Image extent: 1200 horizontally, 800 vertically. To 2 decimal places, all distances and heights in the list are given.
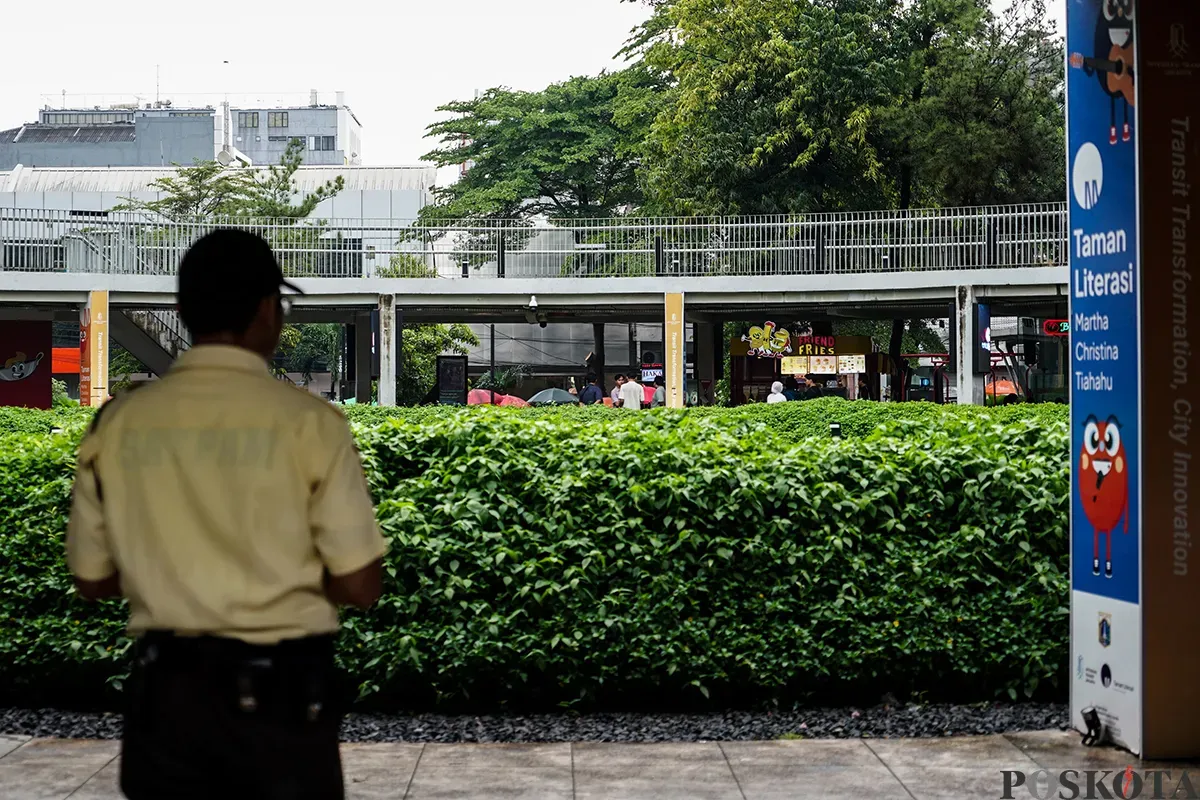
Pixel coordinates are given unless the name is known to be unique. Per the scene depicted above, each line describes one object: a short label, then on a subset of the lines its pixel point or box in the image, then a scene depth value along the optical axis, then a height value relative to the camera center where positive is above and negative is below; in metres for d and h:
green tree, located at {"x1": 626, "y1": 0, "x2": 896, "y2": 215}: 36.19 +8.00
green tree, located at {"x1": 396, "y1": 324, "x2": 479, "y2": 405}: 51.03 +2.54
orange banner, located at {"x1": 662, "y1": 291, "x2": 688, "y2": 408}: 31.48 +1.44
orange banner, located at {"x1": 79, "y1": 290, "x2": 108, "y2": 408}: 29.84 +1.48
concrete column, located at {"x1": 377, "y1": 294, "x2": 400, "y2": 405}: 32.25 +1.57
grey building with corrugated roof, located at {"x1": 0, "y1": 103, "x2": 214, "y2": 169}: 85.56 +16.90
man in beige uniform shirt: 2.82 -0.31
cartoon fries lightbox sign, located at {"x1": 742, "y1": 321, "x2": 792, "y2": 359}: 34.28 +1.82
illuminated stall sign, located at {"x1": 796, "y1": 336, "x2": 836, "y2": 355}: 34.41 +1.67
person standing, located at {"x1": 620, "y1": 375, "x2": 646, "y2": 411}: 28.75 +0.45
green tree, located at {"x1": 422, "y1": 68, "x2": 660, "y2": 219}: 45.53 +8.67
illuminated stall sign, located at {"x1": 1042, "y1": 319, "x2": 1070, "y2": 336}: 32.54 +1.97
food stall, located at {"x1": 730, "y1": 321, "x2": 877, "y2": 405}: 34.28 +1.54
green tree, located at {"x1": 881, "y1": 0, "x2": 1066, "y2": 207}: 35.66 +7.64
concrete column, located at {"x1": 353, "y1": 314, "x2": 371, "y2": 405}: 35.34 +1.59
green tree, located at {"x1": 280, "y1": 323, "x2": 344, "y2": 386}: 66.62 +3.26
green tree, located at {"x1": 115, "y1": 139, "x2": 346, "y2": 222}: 44.84 +7.43
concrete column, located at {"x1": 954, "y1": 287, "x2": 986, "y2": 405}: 31.59 +1.57
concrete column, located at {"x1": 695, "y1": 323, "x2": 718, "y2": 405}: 37.53 +1.50
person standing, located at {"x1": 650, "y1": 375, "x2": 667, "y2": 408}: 34.39 +0.50
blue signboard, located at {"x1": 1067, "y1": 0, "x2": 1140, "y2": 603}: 5.62 +0.46
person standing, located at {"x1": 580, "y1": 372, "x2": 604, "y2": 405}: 33.91 +0.51
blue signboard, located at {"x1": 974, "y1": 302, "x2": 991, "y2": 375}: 31.36 +1.63
